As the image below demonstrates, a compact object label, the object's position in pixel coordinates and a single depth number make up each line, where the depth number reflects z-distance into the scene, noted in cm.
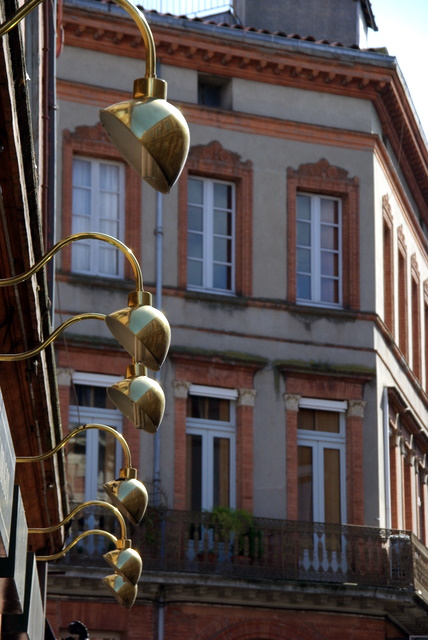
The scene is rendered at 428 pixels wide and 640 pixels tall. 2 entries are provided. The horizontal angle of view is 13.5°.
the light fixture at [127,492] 1260
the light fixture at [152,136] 704
